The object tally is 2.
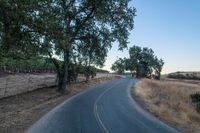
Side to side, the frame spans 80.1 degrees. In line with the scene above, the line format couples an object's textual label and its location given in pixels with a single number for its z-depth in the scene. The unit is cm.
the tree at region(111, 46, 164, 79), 5494
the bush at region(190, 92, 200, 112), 1418
